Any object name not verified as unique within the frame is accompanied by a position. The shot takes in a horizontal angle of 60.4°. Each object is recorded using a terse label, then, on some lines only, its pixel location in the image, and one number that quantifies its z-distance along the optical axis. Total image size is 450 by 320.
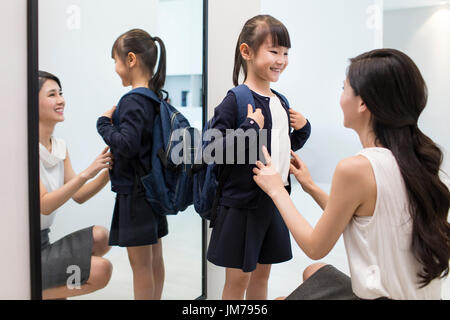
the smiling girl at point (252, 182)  1.37
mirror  1.19
